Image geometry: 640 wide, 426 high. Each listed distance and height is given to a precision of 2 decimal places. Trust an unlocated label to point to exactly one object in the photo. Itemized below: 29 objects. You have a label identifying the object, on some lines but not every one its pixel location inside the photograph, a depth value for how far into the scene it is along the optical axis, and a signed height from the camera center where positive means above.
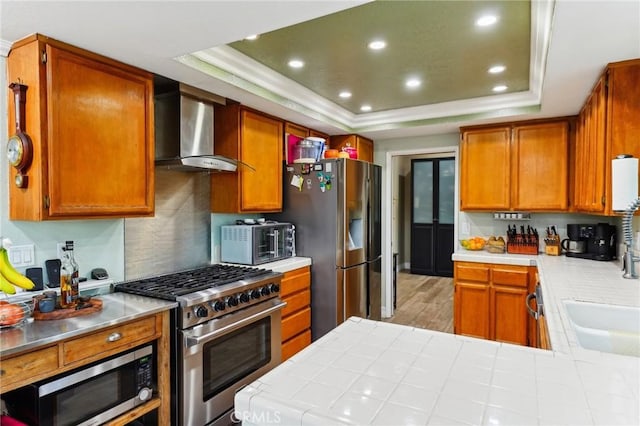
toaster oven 3.07 -0.30
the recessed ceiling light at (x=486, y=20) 2.00 +1.03
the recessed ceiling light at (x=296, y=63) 2.63 +1.04
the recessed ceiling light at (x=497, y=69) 2.71 +1.03
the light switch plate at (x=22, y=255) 1.92 -0.25
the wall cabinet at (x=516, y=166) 3.51 +0.41
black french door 7.02 -0.14
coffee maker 3.00 -0.29
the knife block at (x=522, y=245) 3.59 -0.36
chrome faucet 1.95 -0.23
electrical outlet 2.09 -0.23
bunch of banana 1.68 -0.32
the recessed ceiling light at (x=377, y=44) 2.31 +1.03
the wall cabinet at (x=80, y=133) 1.80 +0.41
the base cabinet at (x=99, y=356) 1.42 -0.64
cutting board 1.72 -0.50
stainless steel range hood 2.60 +0.58
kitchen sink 1.51 -0.53
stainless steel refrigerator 3.40 -0.20
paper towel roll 1.94 +0.14
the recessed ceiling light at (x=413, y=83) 3.03 +1.04
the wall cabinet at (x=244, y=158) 3.04 +0.43
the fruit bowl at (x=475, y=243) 3.84 -0.37
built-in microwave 1.52 -0.83
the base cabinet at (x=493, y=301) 3.32 -0.87
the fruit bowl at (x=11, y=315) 1.55 -0.45
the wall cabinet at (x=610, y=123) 2.04 +0.49
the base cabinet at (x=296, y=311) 3.13 -0.90
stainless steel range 2.08 -0.78
